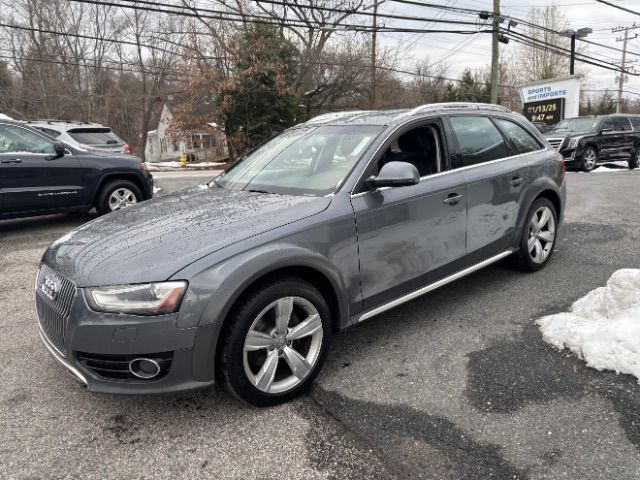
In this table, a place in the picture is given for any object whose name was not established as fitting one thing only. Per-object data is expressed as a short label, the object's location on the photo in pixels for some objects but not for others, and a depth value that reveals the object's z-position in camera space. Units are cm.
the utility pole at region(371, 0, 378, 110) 2905
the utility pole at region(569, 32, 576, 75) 2743
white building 2823
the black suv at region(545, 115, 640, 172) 1512
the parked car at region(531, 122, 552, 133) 2219
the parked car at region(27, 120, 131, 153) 852
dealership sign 2270
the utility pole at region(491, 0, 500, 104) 2042
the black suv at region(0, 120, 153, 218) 692
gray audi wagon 245
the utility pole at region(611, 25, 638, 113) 4666
